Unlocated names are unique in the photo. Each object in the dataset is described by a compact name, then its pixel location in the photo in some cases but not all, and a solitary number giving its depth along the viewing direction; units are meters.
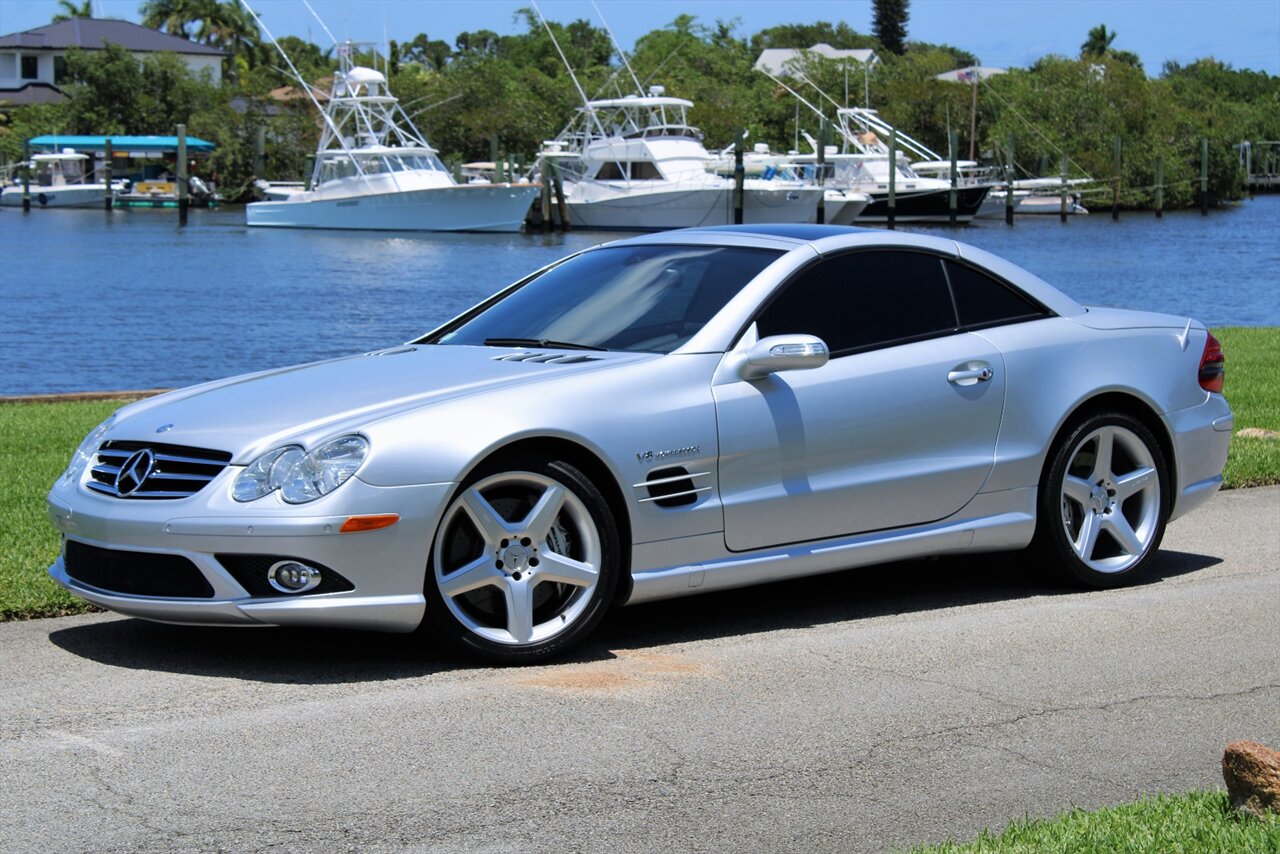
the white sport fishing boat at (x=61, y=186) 93.69
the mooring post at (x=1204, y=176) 93.72
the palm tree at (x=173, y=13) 131.88
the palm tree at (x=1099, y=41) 164.38
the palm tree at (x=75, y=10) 123.44
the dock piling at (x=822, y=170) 70.00
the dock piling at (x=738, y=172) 61.41
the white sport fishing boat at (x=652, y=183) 69.69
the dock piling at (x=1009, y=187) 83.81
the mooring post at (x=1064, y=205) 88.31
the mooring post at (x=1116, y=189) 89.75
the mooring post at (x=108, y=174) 84.06
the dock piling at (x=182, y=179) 68.31
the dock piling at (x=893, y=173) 72.00
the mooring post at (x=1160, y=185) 93.78
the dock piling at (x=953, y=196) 77.75
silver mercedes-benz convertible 5.62
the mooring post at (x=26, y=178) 87.25
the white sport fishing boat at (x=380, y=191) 70.94
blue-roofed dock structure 94.25
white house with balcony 110.44
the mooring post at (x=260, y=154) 93.94
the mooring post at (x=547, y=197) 73.88
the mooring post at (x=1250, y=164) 135.62
